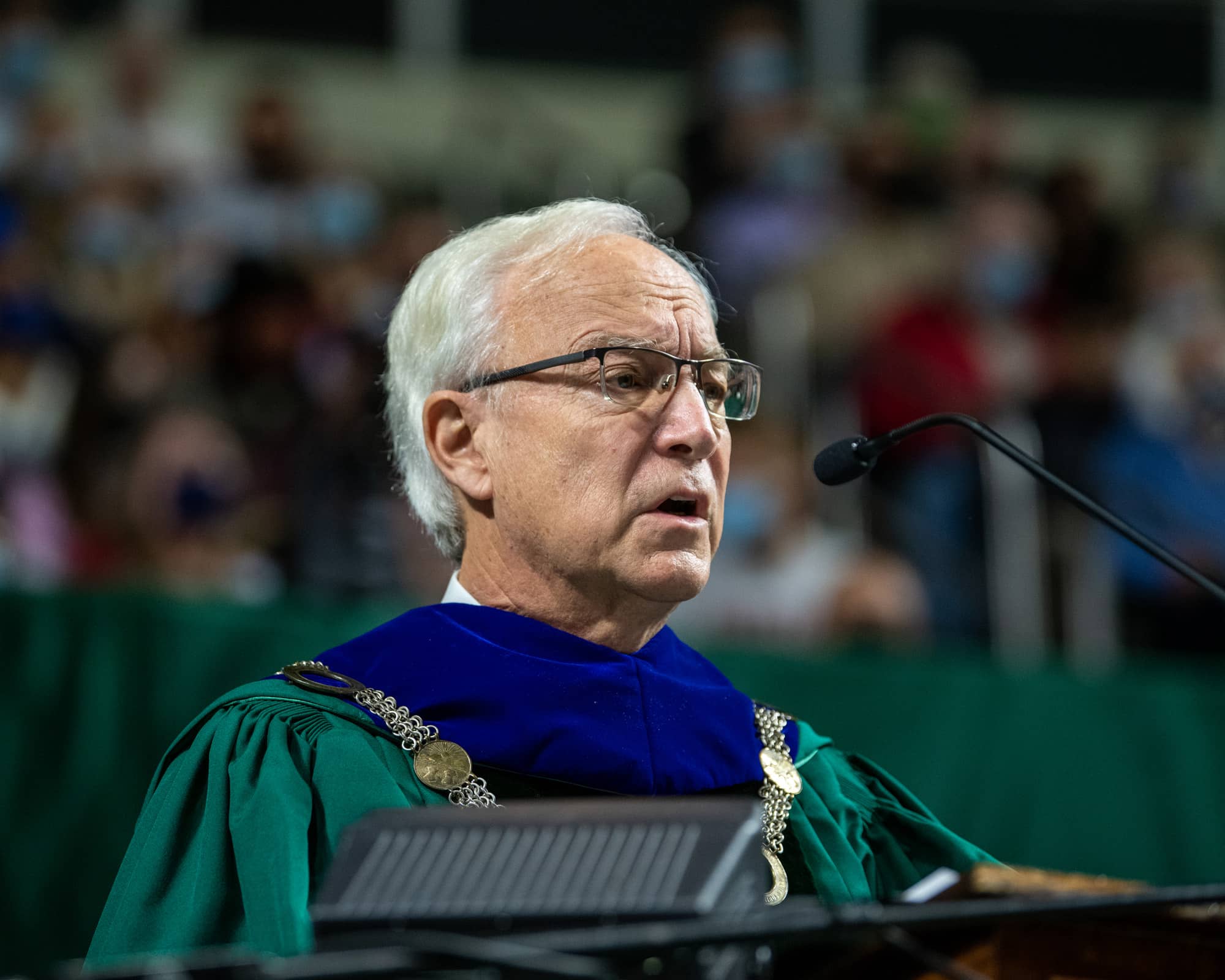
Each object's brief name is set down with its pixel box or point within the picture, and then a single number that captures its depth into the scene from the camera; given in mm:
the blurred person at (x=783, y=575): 13055
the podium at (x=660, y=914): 3348
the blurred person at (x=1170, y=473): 14664
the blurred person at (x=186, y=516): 12375
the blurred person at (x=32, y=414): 12461
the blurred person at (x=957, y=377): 14133
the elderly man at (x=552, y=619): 5437
